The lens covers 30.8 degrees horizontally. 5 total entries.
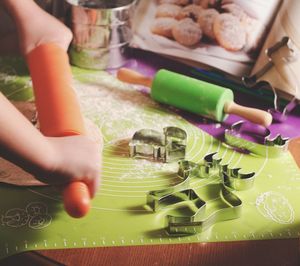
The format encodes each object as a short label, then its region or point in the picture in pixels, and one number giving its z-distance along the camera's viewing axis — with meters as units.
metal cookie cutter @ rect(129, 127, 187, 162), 0.82
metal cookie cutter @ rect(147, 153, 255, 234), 0.69
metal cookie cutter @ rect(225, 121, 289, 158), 0.85
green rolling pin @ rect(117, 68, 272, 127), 0.90
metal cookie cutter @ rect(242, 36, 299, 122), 0.94
